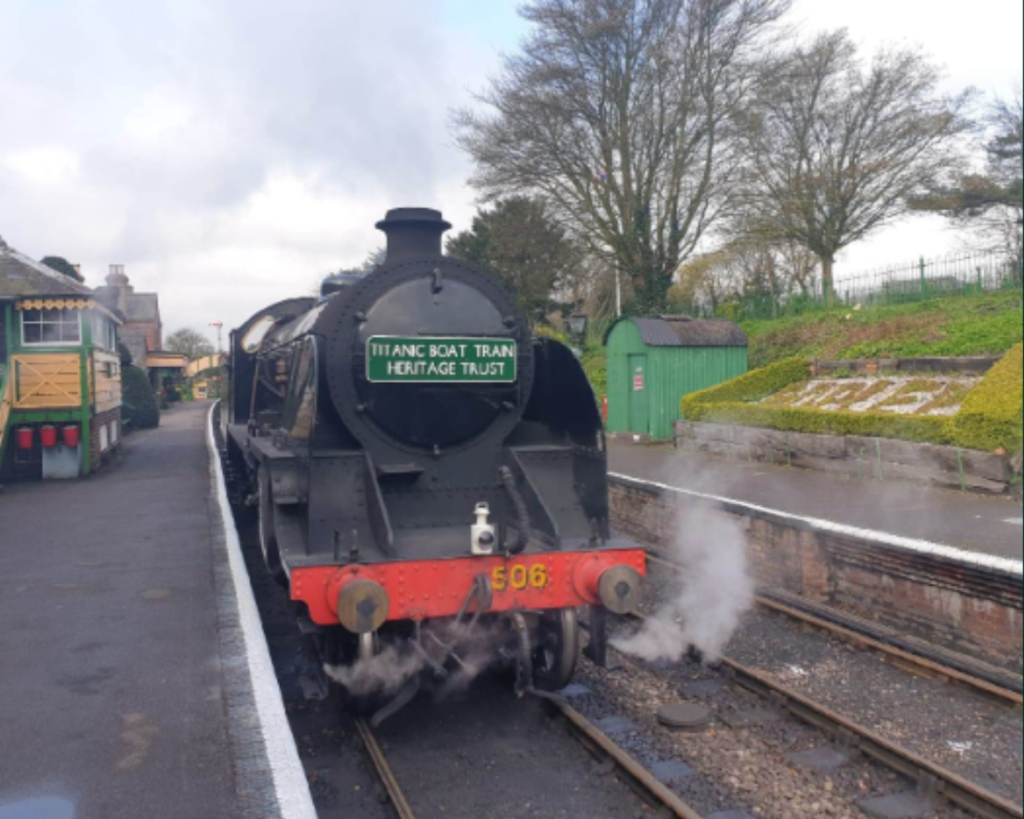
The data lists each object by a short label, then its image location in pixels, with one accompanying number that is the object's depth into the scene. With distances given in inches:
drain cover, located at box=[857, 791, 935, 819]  170.9
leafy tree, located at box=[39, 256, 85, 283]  1133.7
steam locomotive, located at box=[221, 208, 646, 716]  196.7
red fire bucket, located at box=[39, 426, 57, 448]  568.1
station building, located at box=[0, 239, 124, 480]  567.2
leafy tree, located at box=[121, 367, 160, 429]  1041.5
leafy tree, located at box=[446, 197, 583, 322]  955.3
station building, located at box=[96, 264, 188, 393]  1561.3
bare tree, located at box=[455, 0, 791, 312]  478.6
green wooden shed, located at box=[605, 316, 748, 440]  706.2
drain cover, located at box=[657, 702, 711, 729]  217.6
